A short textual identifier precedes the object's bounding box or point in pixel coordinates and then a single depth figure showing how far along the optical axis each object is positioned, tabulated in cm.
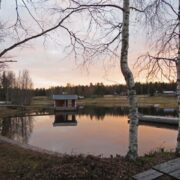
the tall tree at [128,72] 435
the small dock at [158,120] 1930
